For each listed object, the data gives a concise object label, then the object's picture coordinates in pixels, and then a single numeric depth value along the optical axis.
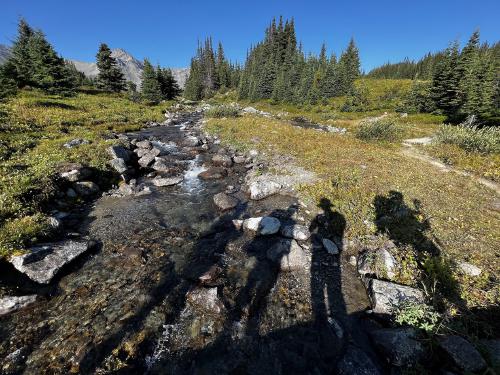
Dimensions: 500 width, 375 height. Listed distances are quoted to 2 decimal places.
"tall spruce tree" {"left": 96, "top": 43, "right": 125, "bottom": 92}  49.56
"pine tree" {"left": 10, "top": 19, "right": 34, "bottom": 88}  38.22
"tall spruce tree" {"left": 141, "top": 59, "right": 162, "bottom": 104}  51.47
